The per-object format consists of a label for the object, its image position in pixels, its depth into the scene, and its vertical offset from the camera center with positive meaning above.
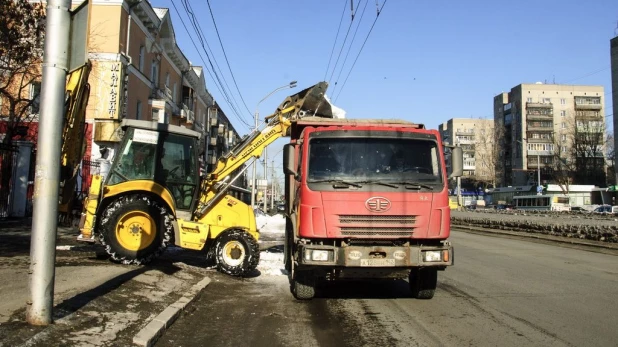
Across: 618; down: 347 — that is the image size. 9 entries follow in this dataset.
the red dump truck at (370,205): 7.19 -0.05
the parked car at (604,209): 50.41 -0.20
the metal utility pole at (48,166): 4.91 +0.28
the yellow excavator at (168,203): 9.59 -0.13
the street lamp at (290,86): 29.22 +6.84
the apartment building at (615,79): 57.81 +15.39
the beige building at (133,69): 24.88 +7.63
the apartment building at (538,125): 89.81 +15.88
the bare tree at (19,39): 15.18 +5.02
